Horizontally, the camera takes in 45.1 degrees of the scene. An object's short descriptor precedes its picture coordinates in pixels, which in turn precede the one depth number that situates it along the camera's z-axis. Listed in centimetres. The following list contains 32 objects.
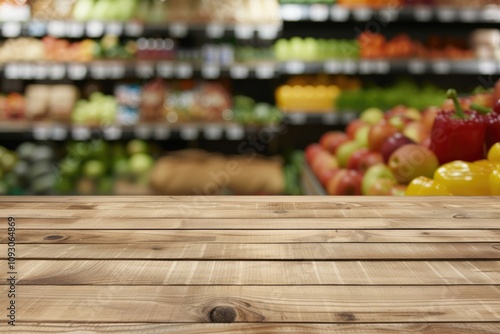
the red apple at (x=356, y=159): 250
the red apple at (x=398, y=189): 195
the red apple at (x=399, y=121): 262
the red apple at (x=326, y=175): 272
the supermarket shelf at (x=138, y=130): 457
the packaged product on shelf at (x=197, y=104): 461
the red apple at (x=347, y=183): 240
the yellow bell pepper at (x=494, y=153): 178
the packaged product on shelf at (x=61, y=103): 466
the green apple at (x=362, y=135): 279
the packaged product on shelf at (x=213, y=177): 366
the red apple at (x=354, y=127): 310
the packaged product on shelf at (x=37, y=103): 465
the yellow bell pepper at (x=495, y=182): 162
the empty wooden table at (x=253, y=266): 76
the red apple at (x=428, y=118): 253
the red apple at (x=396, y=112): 299
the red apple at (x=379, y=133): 247
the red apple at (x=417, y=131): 243
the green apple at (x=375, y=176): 215
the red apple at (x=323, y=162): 295
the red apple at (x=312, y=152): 341
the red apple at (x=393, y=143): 222
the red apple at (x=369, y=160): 240
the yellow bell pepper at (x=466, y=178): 171
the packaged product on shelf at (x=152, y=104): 459
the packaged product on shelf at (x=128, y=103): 468
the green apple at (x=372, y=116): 330
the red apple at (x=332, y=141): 314
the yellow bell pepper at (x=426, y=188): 172
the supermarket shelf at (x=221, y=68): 461
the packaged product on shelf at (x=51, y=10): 464
